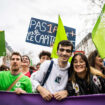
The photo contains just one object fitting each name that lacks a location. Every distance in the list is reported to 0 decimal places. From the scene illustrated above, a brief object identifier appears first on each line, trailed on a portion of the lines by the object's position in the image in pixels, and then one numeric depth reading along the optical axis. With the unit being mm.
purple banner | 2352
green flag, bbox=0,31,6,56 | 4008
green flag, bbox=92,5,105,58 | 3068
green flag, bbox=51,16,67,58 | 4219
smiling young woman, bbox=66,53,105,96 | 2449
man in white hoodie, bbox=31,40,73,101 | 2654
